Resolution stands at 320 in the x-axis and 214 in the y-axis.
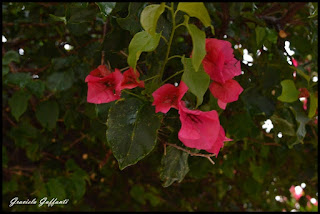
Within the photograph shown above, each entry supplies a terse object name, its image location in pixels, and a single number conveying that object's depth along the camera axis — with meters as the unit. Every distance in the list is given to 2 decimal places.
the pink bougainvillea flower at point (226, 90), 0.70
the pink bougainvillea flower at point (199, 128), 0.67
